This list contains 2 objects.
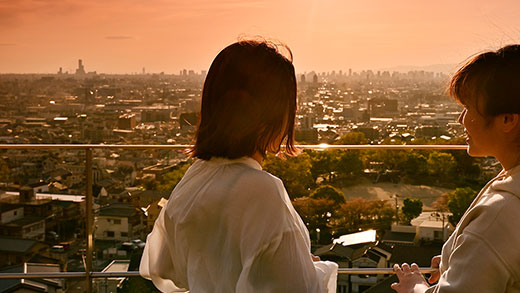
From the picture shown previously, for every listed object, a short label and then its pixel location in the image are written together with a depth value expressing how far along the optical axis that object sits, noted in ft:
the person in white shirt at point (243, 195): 3.56
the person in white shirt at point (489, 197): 3.15
